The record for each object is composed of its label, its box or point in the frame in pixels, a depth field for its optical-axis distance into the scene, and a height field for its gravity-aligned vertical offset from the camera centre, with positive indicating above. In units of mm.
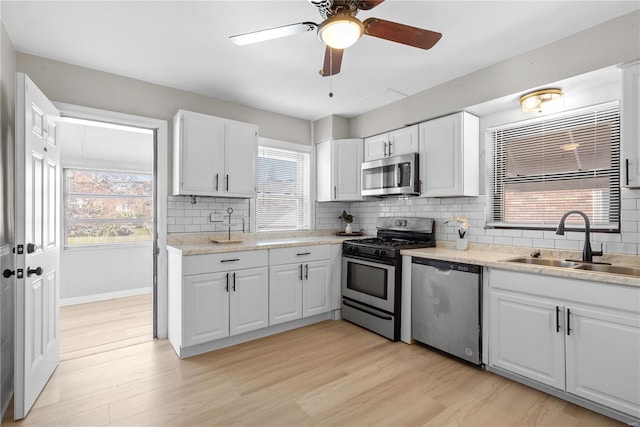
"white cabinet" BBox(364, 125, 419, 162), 3490 +824
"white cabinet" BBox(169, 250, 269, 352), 2744 -726
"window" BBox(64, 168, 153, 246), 4500 +119
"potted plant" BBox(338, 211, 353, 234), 4418 -60
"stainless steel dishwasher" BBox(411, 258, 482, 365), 2541 -767
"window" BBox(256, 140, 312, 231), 4066 +354
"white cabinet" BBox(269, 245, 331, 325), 3238 -704
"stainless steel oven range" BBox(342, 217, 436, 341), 3102 -591
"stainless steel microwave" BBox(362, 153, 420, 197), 3373 +430
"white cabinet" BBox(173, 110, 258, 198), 3082 +589
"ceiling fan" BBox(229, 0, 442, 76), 1564 +982
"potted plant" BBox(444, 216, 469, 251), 3113 -172
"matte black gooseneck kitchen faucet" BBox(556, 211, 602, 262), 2369 -195
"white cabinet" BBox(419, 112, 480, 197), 3041 +574
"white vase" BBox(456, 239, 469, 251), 3158 -280
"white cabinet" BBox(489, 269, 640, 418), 1848 -763
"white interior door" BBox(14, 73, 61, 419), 1885 -183
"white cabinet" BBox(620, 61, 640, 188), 2021 +569
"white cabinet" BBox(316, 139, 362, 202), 4156 +590
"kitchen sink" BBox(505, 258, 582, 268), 2445 -362
